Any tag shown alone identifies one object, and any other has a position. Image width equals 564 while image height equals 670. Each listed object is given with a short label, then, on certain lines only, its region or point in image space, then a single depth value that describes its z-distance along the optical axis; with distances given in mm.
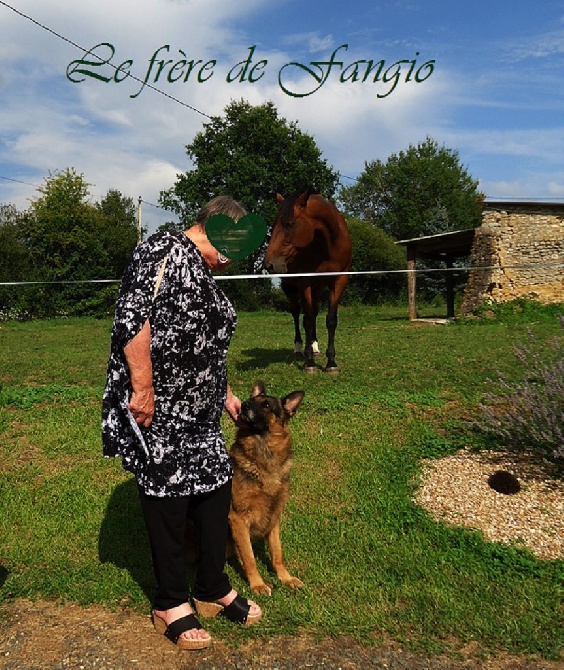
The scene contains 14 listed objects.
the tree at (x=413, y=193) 56812
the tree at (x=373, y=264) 34125
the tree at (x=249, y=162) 33562
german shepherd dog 3707
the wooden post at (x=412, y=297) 22909
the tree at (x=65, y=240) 28328
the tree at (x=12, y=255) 28234
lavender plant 5214
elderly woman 2920
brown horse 8430
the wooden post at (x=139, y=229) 34156
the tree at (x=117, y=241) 31219
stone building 21000
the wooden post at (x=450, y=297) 22959
